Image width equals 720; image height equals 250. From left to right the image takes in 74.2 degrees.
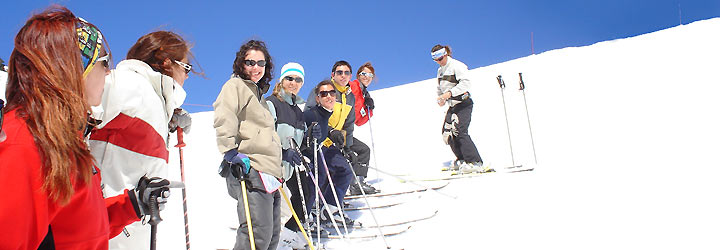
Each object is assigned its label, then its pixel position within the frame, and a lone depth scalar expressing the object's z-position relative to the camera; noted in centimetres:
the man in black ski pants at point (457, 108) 664
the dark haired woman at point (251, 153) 282
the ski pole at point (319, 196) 416
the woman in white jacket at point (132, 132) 176
